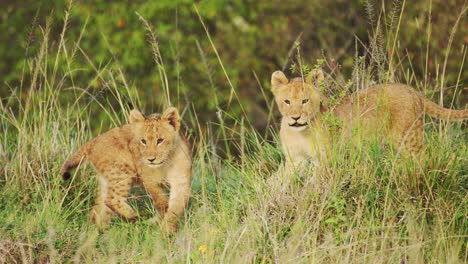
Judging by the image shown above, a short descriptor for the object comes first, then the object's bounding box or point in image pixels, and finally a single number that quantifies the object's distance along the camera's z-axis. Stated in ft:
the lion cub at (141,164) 51.34
